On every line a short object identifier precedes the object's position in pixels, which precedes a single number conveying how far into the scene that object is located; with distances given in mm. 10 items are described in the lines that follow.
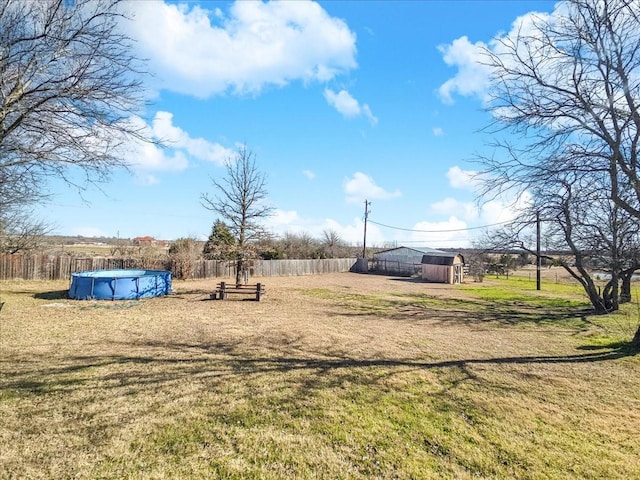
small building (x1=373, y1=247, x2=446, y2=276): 39475
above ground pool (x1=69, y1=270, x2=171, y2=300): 13992
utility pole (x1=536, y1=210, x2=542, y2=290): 9110
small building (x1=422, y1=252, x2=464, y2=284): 32000
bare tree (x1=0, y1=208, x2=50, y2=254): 19219
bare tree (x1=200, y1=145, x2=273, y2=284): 17812
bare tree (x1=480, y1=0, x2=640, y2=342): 6176
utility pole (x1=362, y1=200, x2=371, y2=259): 41691
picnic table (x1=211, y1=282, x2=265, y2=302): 15187
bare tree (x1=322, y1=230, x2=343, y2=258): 45500
